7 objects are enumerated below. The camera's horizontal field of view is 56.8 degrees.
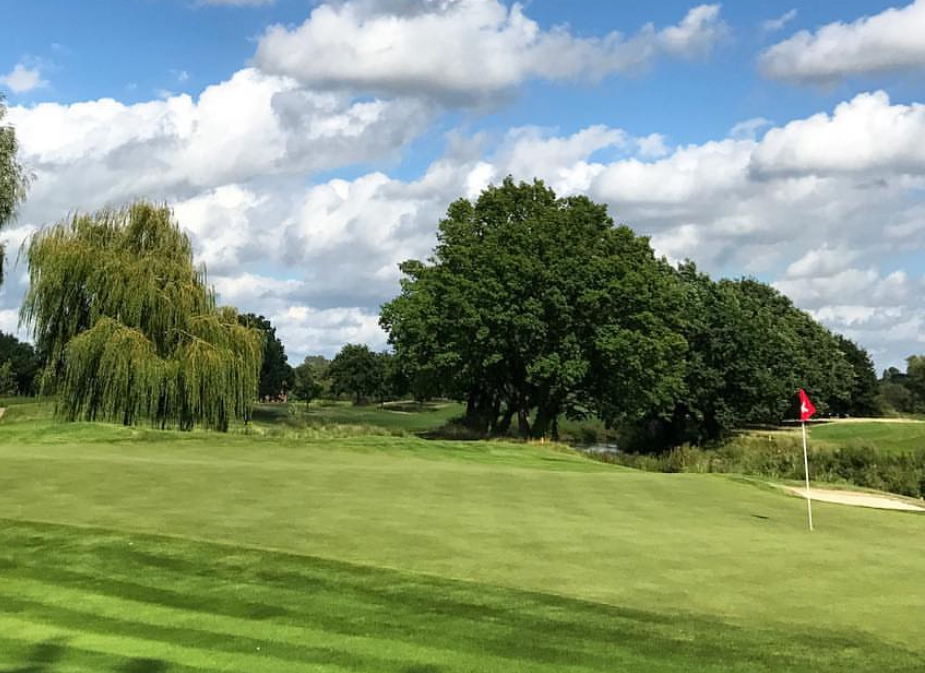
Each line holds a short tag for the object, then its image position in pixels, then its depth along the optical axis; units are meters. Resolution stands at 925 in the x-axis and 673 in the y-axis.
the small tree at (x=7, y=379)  112.19
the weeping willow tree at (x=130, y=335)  32.75
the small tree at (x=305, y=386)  130.38
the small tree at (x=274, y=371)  120.32
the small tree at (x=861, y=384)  98.94
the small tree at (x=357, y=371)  134.00
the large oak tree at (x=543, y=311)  44.47
